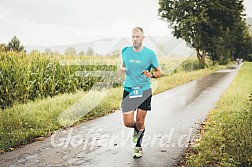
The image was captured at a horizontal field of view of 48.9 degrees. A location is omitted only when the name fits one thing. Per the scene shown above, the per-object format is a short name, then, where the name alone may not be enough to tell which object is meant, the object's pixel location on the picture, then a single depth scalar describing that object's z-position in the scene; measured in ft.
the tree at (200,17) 101.86
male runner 15.51
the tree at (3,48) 36.88
